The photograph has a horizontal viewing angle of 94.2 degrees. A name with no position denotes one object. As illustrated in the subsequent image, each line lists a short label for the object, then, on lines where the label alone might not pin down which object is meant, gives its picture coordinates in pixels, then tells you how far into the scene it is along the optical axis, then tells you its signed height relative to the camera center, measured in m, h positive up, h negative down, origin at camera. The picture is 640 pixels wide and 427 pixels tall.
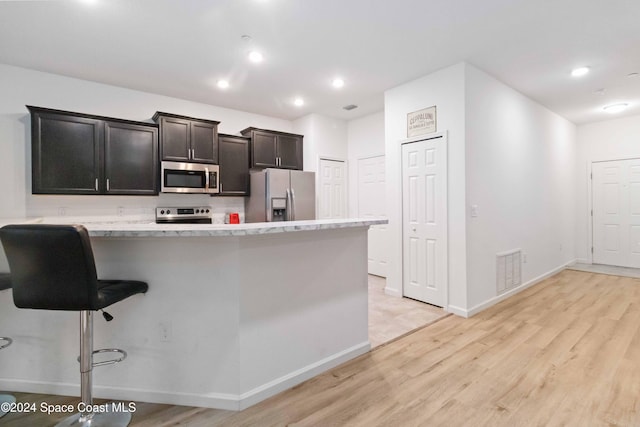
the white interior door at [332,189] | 5.34 +0.43
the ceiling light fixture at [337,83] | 3.76 +1.69
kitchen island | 1.80 -0.71
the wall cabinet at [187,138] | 3.88 +1.03
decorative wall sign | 3.58 +1.12
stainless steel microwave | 3.89 +0.50
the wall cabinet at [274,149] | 4.72 +1.07
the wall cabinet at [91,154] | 3.19 +0.71
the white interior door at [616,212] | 5.30 -0.03
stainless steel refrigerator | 4.47 +0.28
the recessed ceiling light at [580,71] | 3.51 +1.67
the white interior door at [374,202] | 5.09 +0.18
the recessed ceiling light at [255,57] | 3.07 +1.66
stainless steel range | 4.09 -0.01
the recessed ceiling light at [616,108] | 4.66 +1.64
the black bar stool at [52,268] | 1.35 -0.24
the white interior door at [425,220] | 3.51 -0.10
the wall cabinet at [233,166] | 4.46 +0.74
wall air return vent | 3.78 -0.77
